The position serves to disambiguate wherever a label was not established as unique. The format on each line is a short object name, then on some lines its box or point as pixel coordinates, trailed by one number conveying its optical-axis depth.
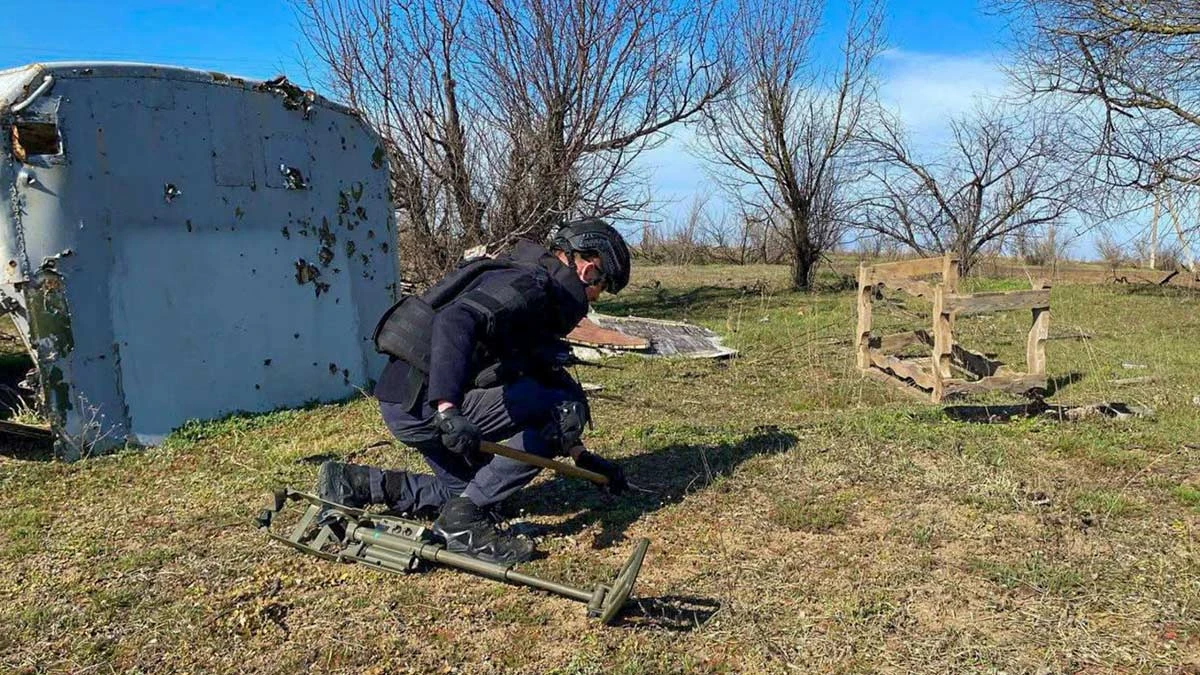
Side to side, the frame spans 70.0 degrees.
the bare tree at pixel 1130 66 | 11.51
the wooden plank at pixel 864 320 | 8.75
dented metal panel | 5.34
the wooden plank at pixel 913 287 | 7.57
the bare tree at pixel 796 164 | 17.83
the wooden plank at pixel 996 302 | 6.96
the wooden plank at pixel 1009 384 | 7.05
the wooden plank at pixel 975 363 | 7.99
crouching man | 3.45
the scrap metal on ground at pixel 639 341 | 9.45
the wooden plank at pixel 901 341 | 9.25
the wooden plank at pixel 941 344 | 7.10
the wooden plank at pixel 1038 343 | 7.14
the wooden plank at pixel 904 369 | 7.53
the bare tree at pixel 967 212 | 18.38
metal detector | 3.16
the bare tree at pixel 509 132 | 11.52
